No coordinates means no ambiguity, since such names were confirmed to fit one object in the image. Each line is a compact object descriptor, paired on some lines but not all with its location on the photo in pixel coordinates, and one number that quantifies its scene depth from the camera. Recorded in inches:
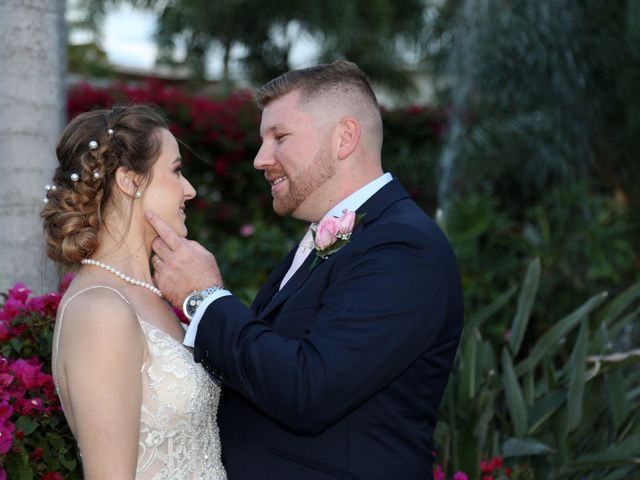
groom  102.9
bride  104.2
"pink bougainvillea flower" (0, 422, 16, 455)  106.5
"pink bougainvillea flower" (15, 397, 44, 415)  115.3
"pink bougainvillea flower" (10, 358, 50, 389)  117.4
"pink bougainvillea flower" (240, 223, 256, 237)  315.6
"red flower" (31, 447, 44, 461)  118.1
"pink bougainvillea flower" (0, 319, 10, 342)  127.7
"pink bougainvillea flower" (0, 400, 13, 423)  108.2
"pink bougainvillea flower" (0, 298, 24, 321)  129.2
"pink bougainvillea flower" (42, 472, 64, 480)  117.4
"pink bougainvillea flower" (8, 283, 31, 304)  132.8
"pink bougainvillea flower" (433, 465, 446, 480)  149.2
